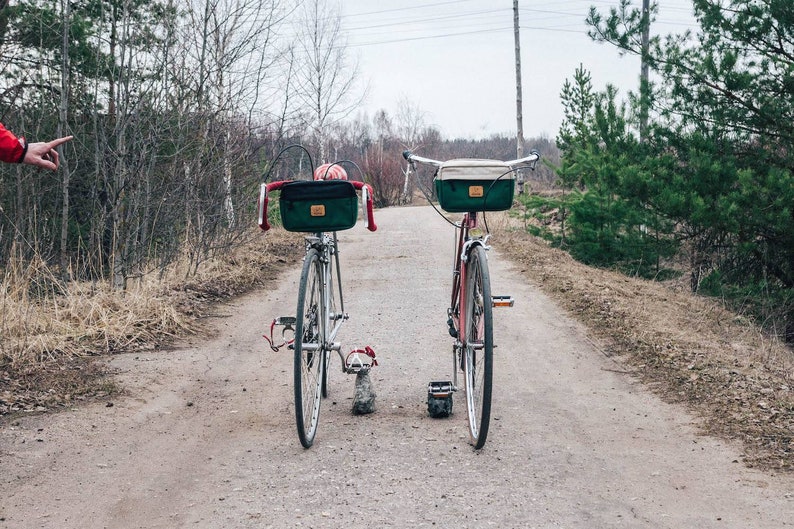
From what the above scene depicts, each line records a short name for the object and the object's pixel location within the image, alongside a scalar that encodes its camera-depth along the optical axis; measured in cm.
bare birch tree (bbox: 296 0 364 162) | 2583
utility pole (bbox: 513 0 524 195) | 3056
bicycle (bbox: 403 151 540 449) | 457
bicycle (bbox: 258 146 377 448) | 434
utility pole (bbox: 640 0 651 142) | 1224
